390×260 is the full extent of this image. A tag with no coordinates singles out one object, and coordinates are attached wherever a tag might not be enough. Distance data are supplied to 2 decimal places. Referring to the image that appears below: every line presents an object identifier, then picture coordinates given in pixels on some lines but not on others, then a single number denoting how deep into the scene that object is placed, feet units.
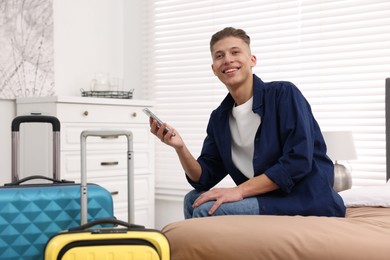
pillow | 8.03
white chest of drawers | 12.25
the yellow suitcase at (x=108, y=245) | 5.38
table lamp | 11.07
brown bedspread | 5.14
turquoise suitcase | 6.50
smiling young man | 6.60
